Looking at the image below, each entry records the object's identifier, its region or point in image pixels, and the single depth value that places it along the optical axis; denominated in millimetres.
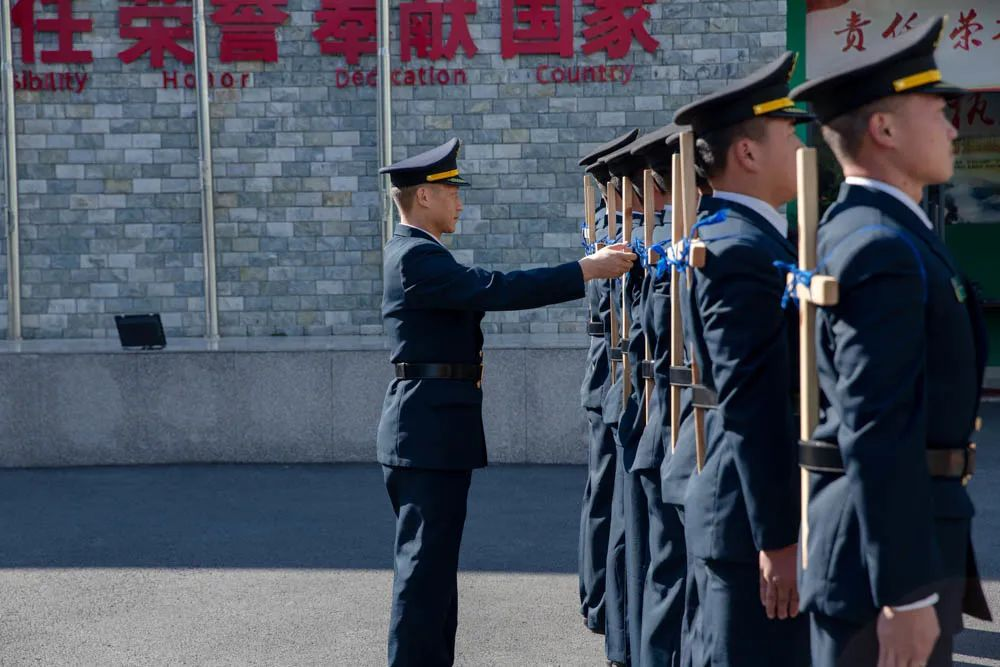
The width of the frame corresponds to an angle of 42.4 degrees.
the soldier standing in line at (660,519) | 3953
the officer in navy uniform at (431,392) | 4457
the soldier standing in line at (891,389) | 2336
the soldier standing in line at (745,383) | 2805
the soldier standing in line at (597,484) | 5293
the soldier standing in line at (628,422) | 4434
